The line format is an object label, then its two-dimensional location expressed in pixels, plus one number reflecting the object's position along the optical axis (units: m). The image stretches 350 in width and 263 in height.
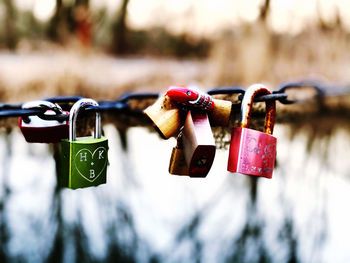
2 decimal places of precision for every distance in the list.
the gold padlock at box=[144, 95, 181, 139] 0.57
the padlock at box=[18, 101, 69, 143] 0.63
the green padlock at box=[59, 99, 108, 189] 0.62
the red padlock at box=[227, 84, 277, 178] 0.63
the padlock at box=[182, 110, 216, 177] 0.56
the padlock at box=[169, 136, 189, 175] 0.64
